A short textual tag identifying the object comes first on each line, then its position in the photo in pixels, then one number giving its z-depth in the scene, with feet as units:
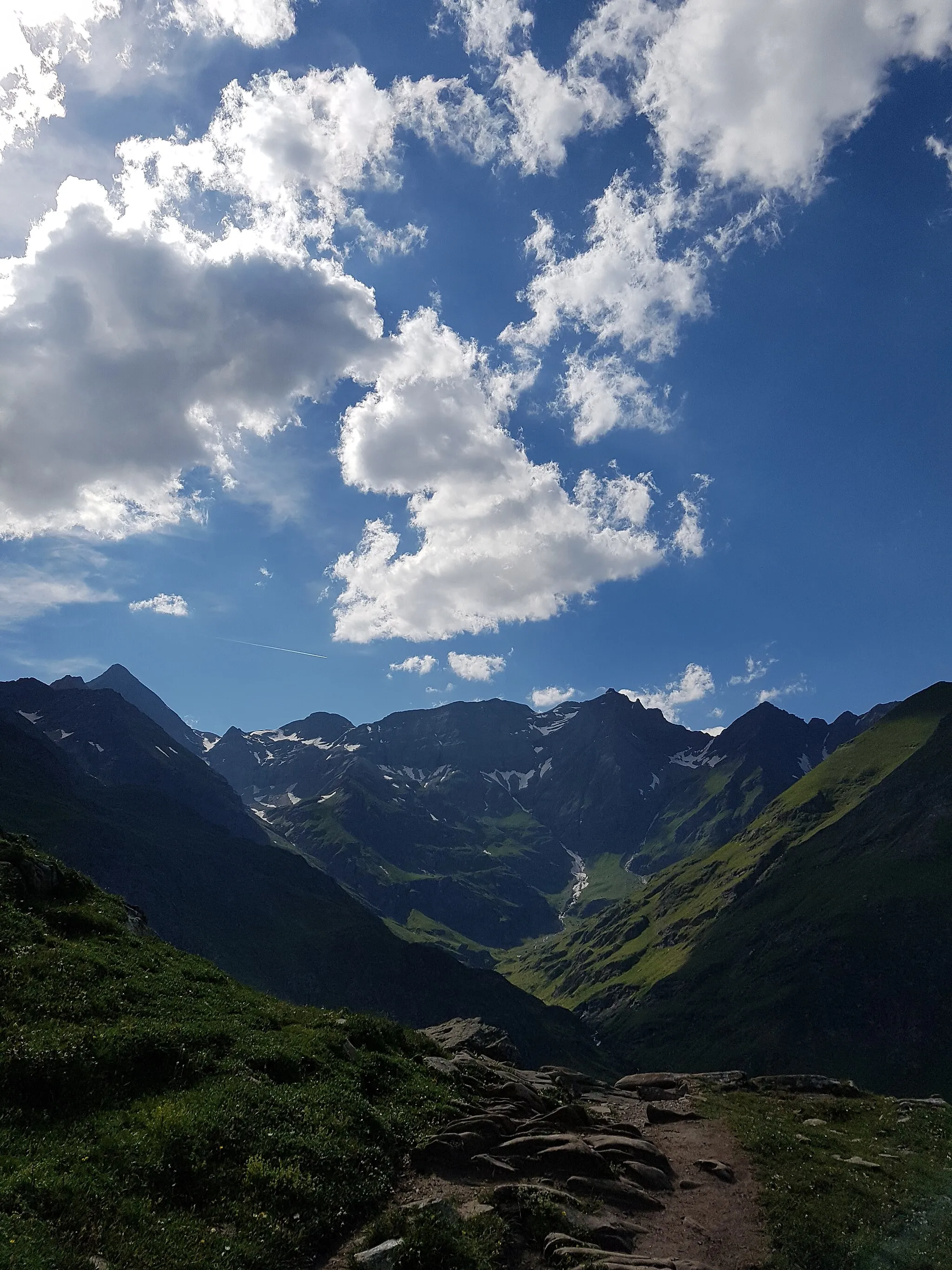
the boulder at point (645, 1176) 79.20
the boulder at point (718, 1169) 85.15
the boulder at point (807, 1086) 154.61
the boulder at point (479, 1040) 150.10
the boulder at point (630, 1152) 82.89
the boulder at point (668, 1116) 118.93
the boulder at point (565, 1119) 87.81
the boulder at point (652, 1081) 156.15
